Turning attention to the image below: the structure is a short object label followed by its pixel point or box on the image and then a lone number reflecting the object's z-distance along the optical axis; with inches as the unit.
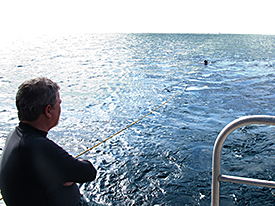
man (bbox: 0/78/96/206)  68.9
